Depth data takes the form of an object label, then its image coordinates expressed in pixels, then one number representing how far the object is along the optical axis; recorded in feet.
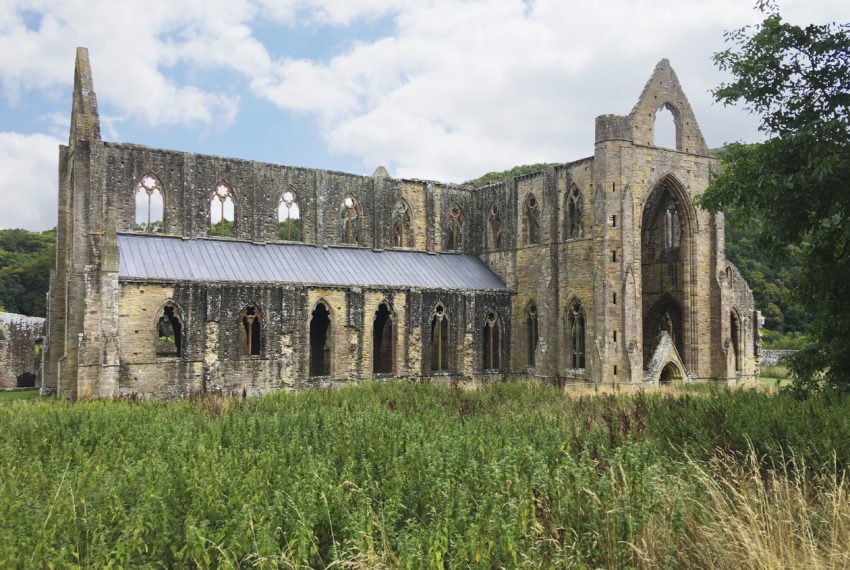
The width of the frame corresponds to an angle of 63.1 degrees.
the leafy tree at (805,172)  33.71
